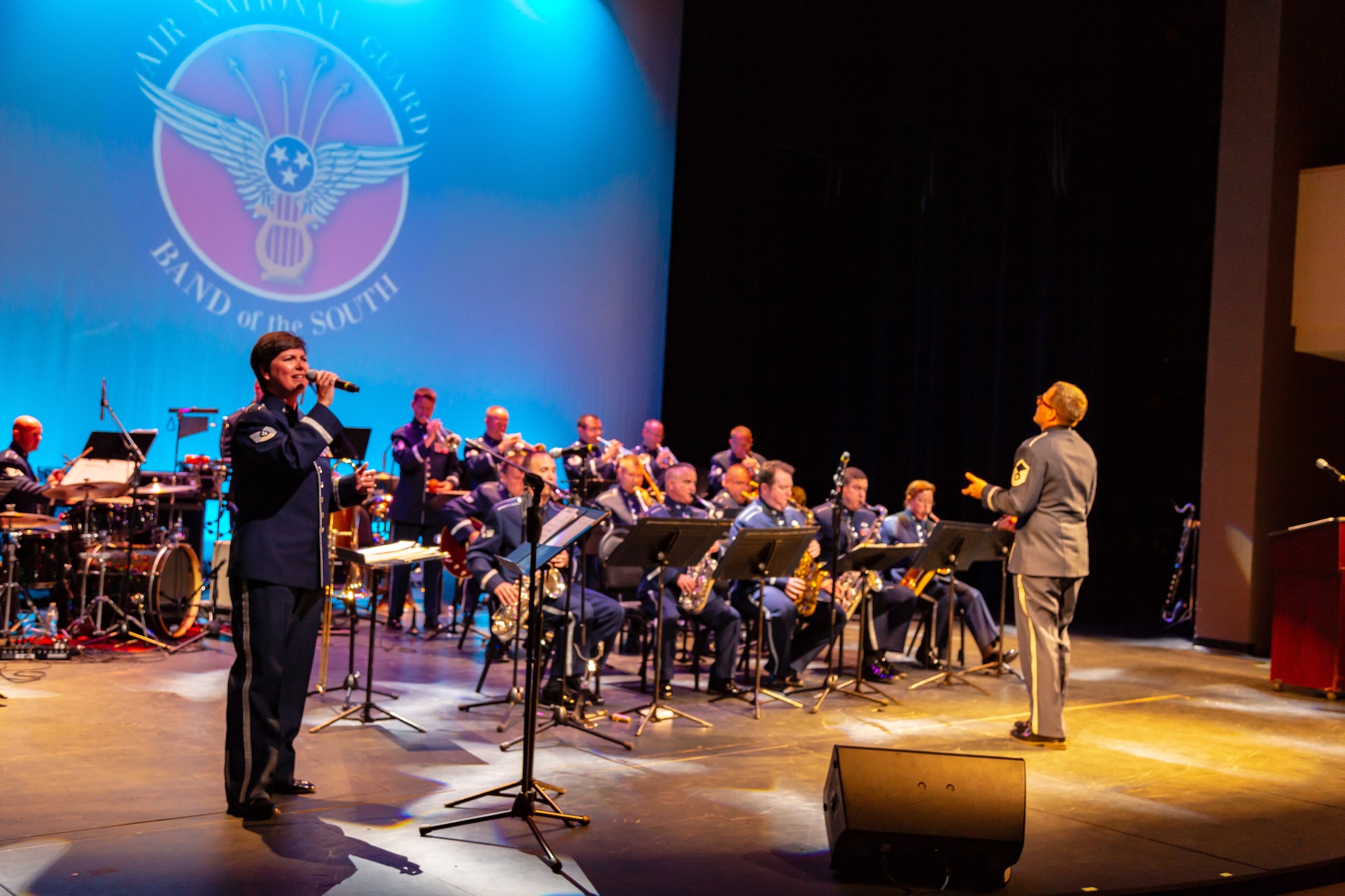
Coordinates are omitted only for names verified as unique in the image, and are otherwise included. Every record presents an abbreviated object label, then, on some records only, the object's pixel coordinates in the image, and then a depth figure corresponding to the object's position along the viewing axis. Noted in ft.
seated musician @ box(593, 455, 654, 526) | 24.49
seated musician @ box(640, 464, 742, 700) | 22.18
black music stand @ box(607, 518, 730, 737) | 18.57
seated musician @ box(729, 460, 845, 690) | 23.18
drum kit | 24.36
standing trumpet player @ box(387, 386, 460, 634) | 29.48
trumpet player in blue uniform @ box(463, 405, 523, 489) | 29.45
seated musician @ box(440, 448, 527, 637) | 22.12
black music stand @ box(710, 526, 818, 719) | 19.75
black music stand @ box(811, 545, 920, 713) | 21.36
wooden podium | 24.62
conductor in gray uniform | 18.67
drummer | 23.25
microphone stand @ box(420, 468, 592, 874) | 12.59
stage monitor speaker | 11.53
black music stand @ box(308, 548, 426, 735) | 17.83
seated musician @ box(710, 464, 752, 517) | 24.99
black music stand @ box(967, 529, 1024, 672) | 24.68
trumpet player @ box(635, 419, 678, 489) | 33.68
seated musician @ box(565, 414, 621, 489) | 30.45
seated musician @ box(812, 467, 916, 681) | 25.41
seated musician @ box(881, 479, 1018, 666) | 26.91
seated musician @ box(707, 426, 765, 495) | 34.01
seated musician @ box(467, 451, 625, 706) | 19.65
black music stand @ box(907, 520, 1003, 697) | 22.97
